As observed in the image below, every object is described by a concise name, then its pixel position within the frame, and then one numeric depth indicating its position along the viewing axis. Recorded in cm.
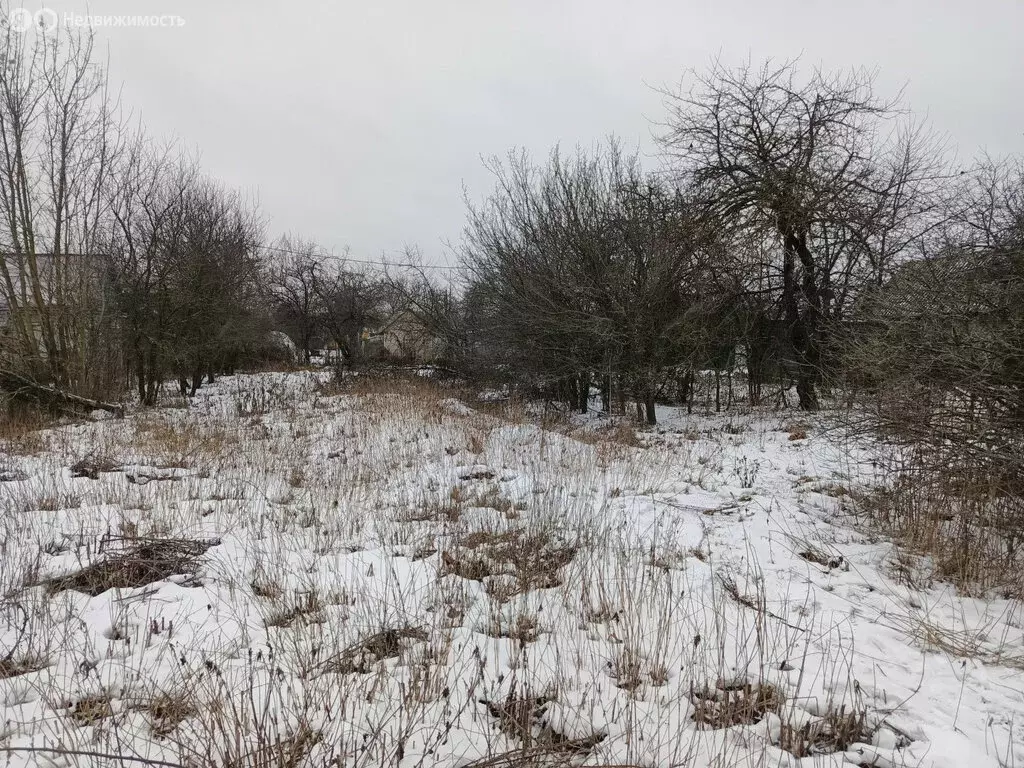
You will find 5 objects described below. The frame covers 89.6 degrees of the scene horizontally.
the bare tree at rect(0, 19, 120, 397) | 954
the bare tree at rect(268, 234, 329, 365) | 2612
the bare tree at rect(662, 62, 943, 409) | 979
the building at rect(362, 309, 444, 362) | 1923
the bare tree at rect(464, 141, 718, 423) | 1017
